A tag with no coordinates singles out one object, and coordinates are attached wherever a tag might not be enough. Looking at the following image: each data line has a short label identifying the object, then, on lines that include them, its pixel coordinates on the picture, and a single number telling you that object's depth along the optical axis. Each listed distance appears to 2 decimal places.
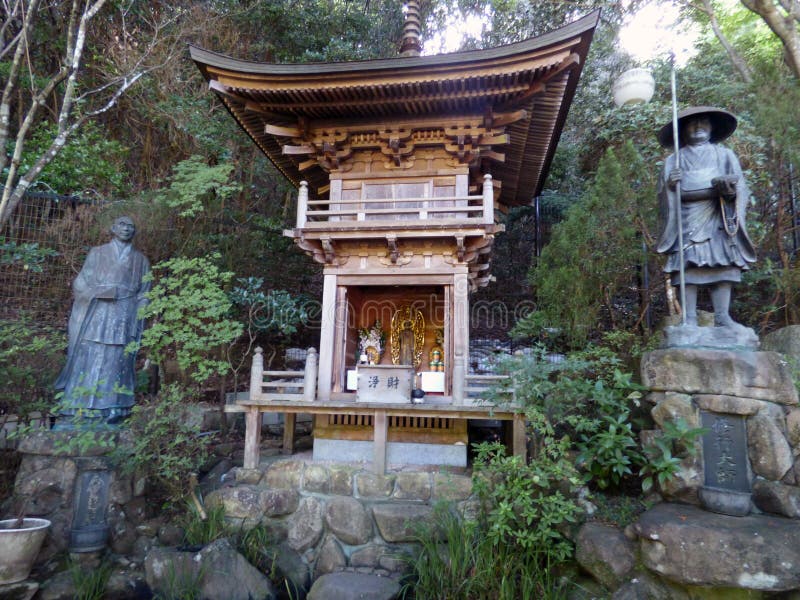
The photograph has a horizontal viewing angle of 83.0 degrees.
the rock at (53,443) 5.59
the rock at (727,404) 3.91
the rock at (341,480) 6.10
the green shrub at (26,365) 5.96
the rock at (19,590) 4.65
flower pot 4.66
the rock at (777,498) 3.67
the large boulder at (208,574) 4.87
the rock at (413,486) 5.95
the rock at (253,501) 6.00
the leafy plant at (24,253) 6.84
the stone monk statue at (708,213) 4.46
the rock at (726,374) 3.97
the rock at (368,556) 5.59
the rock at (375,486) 5.99
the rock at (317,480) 6.18
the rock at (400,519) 5.60
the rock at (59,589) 4.88
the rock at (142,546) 5.68
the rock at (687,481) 3.98
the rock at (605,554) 3.92
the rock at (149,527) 5.84
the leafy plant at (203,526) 5.56
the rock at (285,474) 6.26
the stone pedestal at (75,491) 5.49
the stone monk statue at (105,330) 6.01
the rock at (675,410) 4.10
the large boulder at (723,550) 3.28
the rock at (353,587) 4.86
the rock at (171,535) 5.73
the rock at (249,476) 6.30
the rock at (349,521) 5.73
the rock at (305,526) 5.81
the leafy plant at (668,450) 3.92
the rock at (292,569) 5.32
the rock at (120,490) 5.82
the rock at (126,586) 5.14
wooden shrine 6.21
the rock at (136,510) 5.91
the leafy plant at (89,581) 4.91
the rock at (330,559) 5.61
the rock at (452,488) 5.82
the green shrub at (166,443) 5.70
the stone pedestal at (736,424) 3.81
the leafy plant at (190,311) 6.18
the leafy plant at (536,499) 4.28
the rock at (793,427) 3.93
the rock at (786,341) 5.74
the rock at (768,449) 3.80
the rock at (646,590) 3.69
